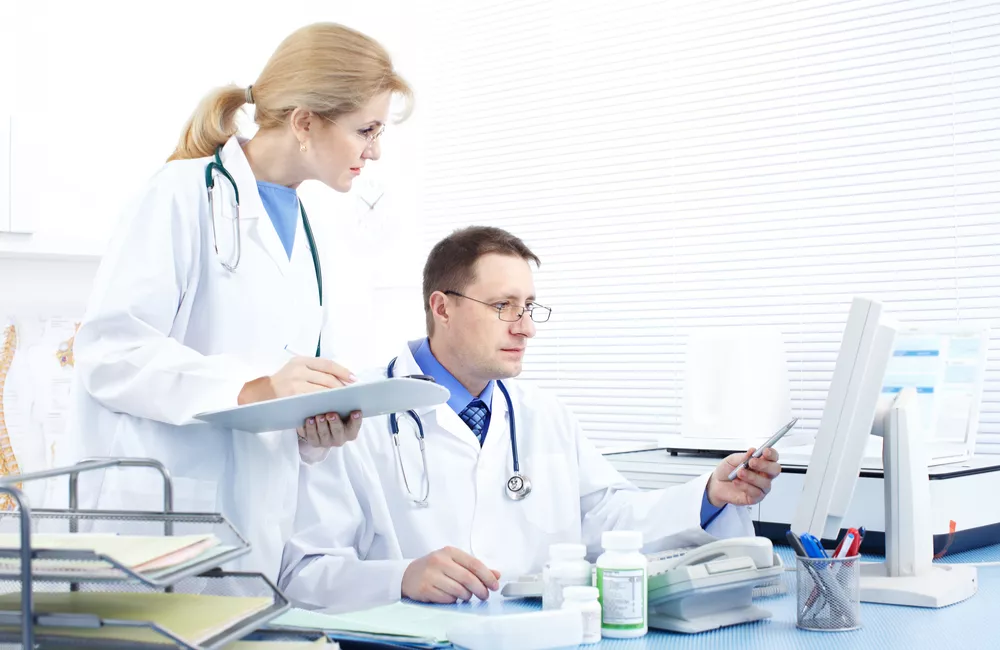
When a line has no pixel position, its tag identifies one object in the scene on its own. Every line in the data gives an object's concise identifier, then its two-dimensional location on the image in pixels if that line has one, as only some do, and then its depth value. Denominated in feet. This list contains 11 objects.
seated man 4.90
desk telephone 3.97
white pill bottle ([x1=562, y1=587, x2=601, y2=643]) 3.76
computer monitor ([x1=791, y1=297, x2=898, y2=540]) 4.28
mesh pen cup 4.01
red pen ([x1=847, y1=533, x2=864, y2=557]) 4.29
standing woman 4.59
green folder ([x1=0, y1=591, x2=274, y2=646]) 2.45
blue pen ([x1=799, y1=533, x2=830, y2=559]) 4.16
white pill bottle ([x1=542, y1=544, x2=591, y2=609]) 3.94
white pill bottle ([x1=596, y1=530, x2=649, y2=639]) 3.82
